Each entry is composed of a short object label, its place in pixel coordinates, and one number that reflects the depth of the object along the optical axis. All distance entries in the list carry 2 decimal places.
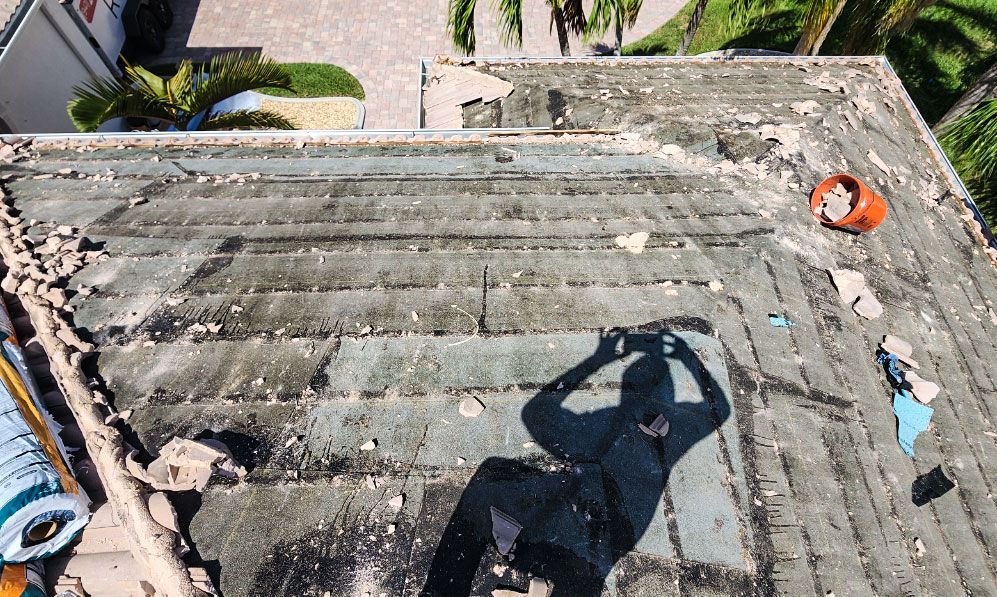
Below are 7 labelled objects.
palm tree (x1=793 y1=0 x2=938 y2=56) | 6.83
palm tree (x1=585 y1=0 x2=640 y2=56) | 7.36
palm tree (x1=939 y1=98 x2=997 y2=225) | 6.26
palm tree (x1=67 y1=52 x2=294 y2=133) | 5.68
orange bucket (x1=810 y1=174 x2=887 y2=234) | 3.71
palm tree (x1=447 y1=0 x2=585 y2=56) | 7.30
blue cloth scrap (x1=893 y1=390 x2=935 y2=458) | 2.96
